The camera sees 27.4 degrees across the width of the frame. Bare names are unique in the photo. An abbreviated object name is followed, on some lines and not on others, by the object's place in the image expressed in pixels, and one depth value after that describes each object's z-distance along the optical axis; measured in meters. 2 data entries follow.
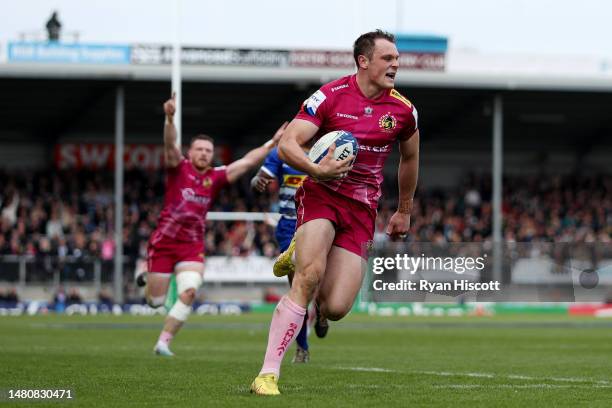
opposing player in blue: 14.12
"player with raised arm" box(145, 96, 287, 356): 15.67
